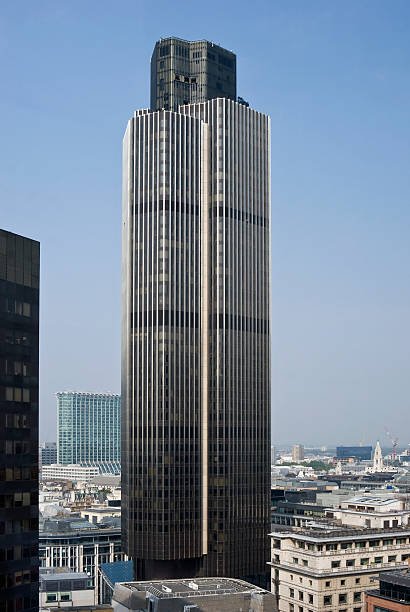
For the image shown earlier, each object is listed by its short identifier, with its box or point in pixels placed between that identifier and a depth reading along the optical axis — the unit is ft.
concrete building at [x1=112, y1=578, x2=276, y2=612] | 426.92
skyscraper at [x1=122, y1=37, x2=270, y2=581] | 642.22
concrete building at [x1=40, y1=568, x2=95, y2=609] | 644.69
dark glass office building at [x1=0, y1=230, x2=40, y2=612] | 304.71
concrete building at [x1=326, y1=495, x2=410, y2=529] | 603.63
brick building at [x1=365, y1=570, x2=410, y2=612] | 433.48
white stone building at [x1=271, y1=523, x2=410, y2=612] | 513.04
